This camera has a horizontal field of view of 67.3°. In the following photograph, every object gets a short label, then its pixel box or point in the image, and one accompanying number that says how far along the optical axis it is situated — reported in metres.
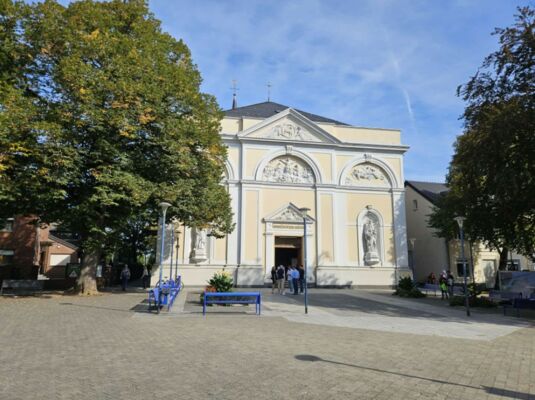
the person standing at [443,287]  21.47
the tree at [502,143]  14.85
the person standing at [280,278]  22.39
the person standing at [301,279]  24.28
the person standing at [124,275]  24.36
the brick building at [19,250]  28.44
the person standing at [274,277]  22.89
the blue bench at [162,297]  13.62
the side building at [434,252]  35.62
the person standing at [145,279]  26.90
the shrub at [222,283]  16.98
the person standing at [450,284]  21.70
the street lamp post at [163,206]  14.79
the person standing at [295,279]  21.75
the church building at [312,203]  28.31
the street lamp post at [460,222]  15.87
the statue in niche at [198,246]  26.92
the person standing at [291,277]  21.91
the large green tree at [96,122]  15.70
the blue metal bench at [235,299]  13.92
